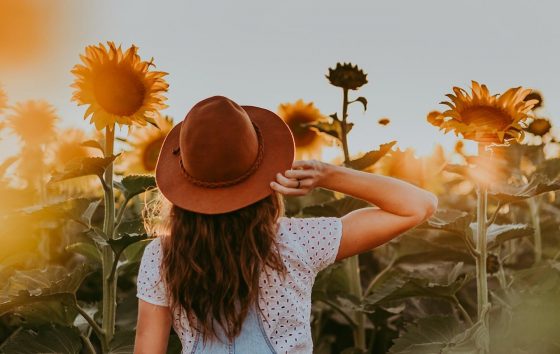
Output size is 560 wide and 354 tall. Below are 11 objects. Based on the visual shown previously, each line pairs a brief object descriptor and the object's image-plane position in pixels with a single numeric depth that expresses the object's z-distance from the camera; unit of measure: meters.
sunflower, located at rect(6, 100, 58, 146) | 3.91
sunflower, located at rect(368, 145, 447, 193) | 3.93
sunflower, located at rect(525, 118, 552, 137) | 3.48
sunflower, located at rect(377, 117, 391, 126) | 2.91
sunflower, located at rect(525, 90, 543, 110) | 3.72
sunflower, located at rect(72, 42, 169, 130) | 2.50
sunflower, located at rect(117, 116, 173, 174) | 3.68
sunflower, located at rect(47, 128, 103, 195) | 4.02
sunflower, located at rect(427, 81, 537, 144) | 2.36
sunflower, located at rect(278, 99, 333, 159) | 3.97
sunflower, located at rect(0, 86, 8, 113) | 3.18
